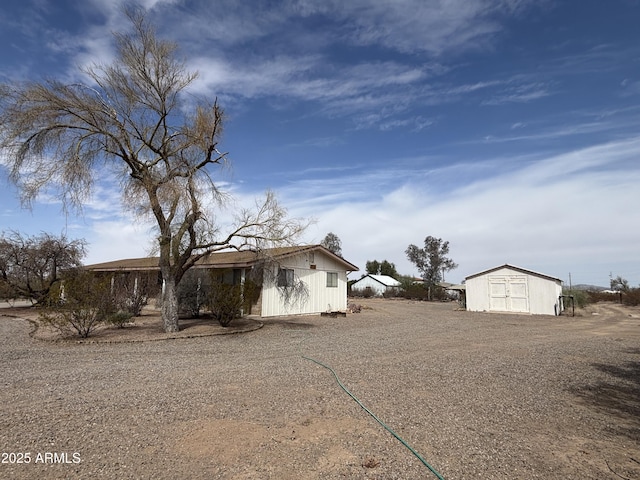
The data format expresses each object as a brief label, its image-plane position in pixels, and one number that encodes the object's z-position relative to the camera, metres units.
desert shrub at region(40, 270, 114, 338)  10.52
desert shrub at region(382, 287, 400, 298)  45.11
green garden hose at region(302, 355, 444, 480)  3.40
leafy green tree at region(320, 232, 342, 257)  51.94
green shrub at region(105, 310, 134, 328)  12.35
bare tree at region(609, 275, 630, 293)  39.92
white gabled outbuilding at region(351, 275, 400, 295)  47.94
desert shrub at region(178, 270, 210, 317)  16.25
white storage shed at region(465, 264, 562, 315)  22.52
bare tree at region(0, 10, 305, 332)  10.65
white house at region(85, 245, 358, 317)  16.75
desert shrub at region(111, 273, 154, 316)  16.38
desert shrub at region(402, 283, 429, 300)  40.72
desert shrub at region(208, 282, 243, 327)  13.36
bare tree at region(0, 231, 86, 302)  19.95
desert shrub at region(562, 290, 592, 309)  26.20
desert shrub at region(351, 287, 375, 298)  46.09
